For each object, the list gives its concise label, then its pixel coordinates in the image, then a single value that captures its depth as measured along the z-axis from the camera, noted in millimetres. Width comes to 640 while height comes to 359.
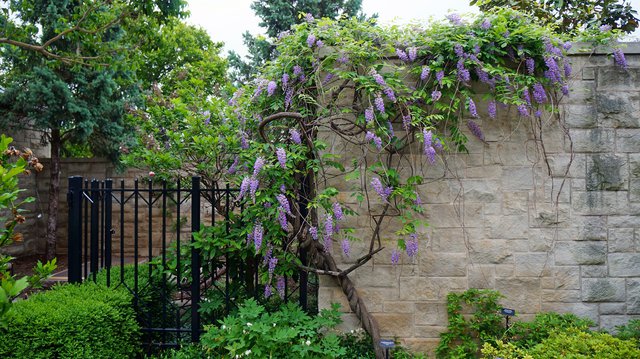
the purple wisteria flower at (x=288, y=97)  3988
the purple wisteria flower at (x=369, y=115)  3623
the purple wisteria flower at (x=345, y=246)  3664
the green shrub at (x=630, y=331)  3613
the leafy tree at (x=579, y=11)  6352
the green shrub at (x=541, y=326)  3695
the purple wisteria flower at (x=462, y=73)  3655
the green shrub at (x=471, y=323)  3762
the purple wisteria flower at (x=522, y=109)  3660
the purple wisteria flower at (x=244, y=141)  4447
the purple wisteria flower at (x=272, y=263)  3783
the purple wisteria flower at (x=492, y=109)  3766
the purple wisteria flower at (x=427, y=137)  3607
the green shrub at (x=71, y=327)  3516
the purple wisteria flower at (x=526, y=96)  3713
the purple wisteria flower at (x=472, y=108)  3662
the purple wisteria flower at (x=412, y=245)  3668
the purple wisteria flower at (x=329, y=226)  3578
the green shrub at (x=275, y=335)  3422
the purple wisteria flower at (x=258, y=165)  3641
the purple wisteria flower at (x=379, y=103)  3621
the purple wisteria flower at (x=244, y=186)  3657
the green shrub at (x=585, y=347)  3154
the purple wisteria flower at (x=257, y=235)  3701
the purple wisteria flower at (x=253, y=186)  3654
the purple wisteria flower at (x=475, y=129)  3854
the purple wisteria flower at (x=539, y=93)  3742
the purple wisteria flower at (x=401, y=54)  3781
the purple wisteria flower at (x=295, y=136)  3812
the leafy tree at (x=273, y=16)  10844
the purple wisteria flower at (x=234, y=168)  4484
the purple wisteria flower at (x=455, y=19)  3867
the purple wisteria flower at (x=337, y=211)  3625
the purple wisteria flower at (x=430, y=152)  3619
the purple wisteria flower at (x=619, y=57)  3824
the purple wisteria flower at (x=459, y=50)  3686
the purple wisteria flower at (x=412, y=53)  3752
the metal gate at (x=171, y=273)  4234
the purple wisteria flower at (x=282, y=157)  3625
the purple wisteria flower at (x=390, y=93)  3617
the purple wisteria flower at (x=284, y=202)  3619
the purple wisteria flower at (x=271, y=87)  3973
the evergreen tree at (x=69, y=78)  7789
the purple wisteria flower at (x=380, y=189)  3594
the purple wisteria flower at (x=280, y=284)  3921
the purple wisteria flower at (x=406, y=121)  3664
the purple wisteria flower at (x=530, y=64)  3742
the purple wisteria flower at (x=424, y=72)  3679
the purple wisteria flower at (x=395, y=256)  3729
